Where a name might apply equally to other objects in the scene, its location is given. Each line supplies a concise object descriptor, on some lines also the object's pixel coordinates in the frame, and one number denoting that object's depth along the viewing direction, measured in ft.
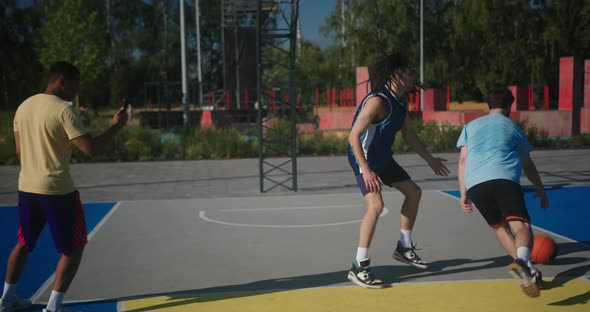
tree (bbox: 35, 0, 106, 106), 159.02
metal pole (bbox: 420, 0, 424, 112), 125.29
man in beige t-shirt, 14.33
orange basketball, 19.42
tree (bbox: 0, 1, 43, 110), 123.03
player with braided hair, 17.39
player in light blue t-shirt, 16.25
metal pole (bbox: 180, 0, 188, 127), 77.71
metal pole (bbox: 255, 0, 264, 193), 35.60
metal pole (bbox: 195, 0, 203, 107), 96.89
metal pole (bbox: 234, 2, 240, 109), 103.15
